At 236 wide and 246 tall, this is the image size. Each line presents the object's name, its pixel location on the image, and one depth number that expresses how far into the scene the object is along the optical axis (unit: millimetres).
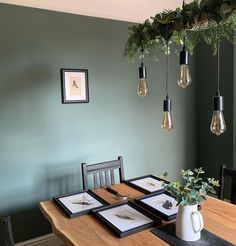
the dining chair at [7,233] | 1104
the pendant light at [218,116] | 1400
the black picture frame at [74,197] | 1705
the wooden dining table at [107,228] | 1399
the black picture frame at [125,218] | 1465
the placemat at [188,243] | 1360
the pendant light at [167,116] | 1750
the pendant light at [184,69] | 1563
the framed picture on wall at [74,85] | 2682
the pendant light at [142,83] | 1858
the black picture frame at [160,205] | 1646
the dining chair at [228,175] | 1999
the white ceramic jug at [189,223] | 1371
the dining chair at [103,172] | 2262
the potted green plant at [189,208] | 1376
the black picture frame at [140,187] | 2066
